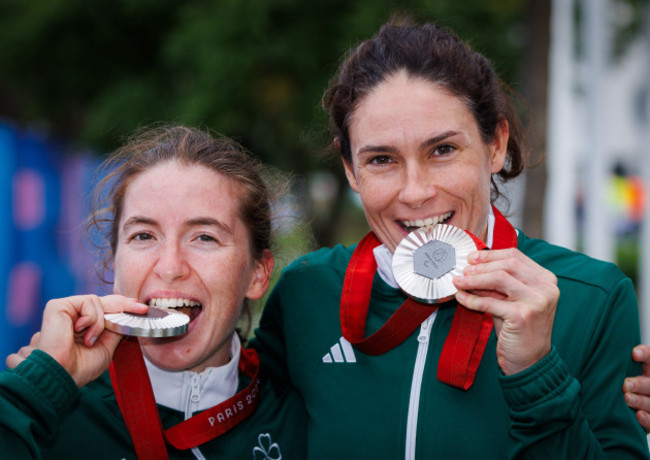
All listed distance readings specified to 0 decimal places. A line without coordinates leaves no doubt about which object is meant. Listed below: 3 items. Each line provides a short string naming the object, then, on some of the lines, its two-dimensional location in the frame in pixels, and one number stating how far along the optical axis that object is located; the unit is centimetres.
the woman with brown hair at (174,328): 243
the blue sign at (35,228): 829
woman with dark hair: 214
